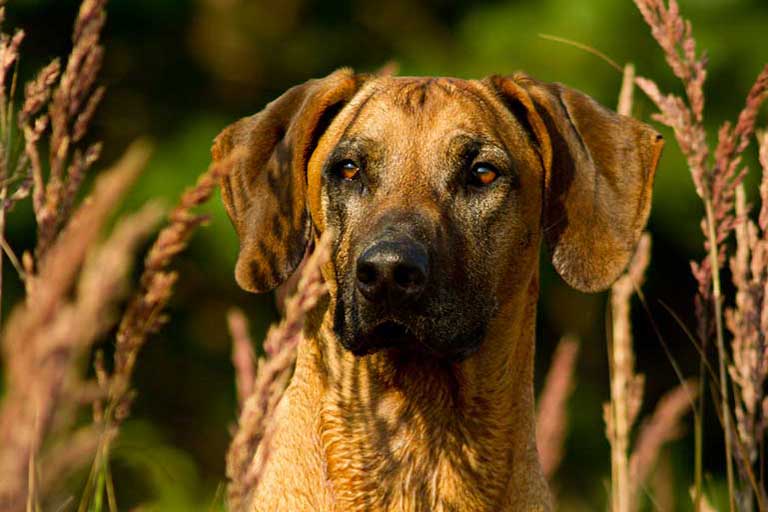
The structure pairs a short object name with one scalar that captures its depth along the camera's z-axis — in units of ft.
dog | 22.84
